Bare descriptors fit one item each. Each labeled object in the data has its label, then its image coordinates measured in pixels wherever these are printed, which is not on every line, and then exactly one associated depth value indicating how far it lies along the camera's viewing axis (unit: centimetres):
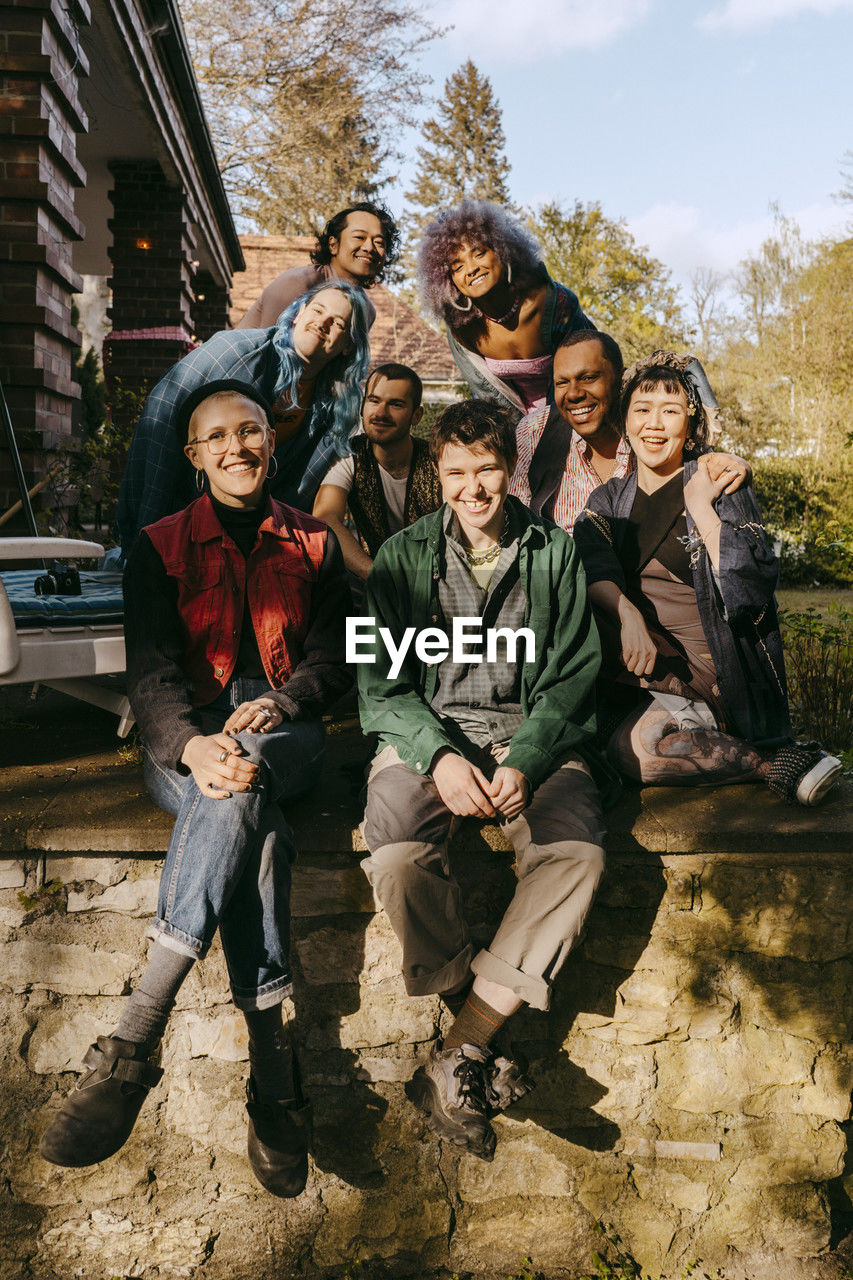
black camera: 299
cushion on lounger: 275
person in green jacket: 220
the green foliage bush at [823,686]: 420
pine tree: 3331
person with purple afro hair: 341
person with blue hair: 310
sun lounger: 248
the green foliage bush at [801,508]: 1118
